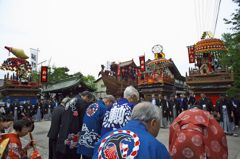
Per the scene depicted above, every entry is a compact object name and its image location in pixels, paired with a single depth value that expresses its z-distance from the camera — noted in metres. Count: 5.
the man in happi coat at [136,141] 1.49
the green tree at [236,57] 12.32
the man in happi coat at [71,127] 4.32
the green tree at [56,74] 42.84
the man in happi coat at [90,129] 3.92
